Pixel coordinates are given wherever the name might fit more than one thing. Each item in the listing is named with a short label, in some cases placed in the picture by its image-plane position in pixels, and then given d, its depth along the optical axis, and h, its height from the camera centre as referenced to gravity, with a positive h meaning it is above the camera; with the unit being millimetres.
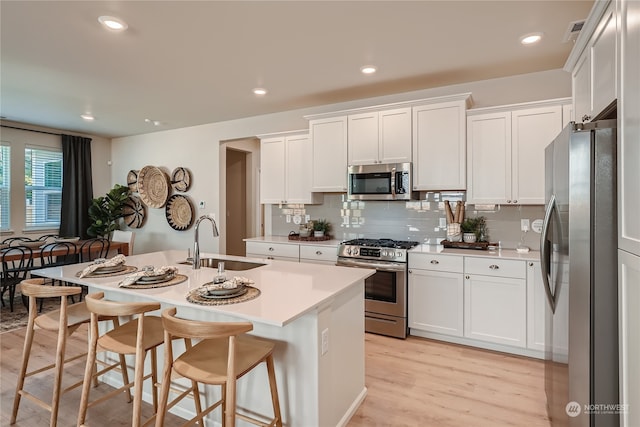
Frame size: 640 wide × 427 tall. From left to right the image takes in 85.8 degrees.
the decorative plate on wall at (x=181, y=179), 5570 +550
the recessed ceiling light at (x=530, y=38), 2576 +1330
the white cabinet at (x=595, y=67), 1536 +768
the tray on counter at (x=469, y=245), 3355 -321
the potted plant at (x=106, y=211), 5945 +27
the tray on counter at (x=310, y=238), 4215 -314
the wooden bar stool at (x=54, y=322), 1964 -686
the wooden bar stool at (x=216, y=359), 1439 -709
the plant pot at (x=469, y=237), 3494 -251
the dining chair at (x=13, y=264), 4015 -622
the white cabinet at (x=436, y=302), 3225 -857
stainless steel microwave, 3578 +332
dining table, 4043 -496
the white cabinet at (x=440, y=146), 3348 +669
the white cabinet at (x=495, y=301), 2961 -783
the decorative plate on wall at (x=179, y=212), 5590 +9
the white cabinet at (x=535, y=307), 2873 -792
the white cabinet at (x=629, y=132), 1159 +286
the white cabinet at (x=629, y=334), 1153 -429
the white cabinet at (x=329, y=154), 3961 +690
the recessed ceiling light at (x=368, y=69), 3162 +1340
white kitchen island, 1715 -657
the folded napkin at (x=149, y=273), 2006 -374
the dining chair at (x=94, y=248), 4719 -496
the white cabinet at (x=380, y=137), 3604 +825
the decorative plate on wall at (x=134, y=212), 6160 +10
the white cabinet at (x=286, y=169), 4332 +561
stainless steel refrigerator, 1338 -252
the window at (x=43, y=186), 5562 +437
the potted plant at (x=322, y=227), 4415 -186
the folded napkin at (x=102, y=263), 2232 -351
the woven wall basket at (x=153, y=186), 5812 +456
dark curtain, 5887 +457
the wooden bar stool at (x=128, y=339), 1682 -712
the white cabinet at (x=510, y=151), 3062 +574
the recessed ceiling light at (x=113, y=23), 2336 +1320
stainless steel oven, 3406 -720
